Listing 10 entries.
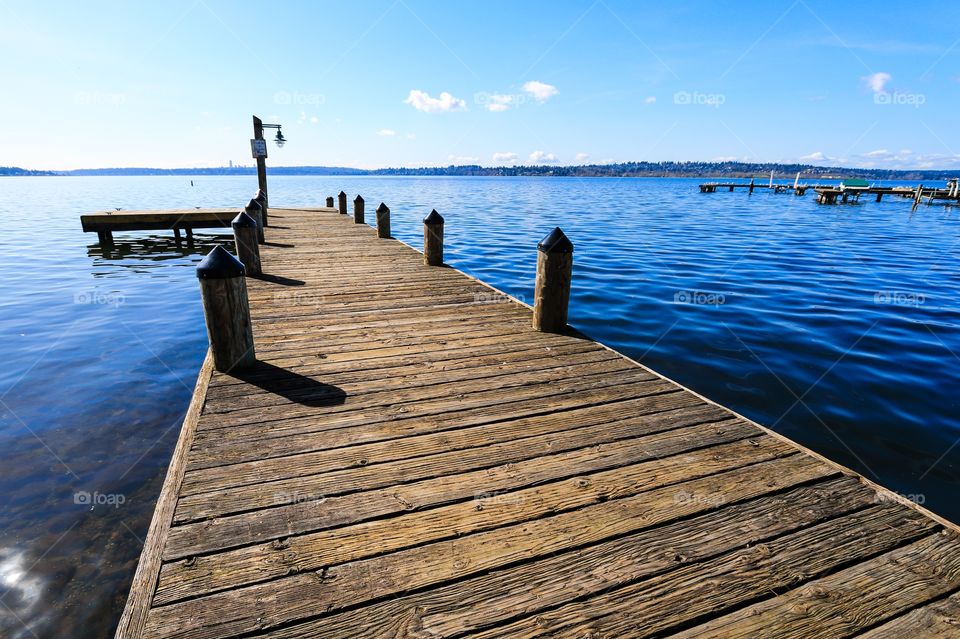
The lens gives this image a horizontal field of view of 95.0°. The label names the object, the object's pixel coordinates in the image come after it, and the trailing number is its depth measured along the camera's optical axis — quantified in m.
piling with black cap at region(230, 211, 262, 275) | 8.11
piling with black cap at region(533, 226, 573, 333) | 5.27
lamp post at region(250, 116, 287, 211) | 17.98
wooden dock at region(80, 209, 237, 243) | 17.56
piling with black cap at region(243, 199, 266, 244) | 11.85
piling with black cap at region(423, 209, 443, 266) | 9.37
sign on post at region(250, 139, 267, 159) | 17.95
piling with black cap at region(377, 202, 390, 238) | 13.70
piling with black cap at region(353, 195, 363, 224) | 17.48
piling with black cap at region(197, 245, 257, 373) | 4.09
